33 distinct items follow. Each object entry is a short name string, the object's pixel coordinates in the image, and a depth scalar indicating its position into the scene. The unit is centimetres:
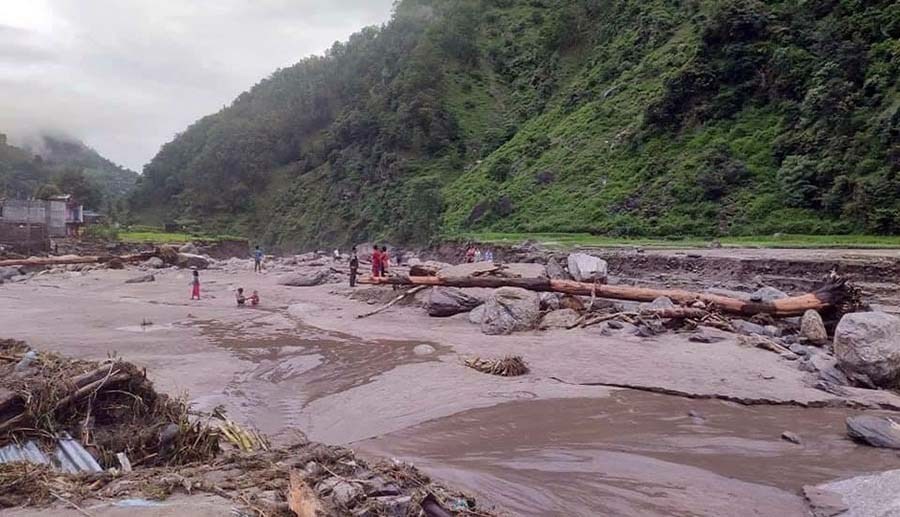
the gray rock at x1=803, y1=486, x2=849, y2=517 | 571
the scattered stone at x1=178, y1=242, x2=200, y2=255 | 4872
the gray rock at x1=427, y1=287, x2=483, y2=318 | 1770
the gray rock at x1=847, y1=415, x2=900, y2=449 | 748
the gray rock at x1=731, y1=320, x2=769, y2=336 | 1374
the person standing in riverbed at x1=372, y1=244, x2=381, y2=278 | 2281
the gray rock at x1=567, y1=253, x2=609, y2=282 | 1889
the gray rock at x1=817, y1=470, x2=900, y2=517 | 536
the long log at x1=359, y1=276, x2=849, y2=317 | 1411
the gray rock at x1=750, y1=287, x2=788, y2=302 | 1523
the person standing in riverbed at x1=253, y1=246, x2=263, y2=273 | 3925
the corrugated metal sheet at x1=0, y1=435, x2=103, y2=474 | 568
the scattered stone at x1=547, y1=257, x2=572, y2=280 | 2019
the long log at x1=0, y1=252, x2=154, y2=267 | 3644
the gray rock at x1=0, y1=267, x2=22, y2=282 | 3344
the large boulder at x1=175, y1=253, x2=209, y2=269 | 4303
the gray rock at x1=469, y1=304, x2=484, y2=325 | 1666
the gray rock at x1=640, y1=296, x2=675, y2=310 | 1520
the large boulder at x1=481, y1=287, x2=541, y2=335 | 1532
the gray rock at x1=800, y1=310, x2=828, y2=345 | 1312
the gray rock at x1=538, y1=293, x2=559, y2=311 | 1673
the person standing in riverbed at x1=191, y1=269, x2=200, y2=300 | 2419
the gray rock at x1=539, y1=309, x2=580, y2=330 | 1554
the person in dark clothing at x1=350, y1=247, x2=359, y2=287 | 2517
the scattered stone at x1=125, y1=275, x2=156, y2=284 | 3130
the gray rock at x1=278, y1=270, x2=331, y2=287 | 2939
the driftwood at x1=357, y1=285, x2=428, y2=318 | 1924
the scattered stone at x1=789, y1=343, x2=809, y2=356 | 1217
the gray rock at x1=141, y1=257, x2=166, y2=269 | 4162
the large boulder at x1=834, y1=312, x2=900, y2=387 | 1002
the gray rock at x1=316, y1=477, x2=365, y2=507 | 477
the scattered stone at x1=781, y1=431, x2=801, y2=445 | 773
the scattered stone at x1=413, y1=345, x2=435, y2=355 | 1308
